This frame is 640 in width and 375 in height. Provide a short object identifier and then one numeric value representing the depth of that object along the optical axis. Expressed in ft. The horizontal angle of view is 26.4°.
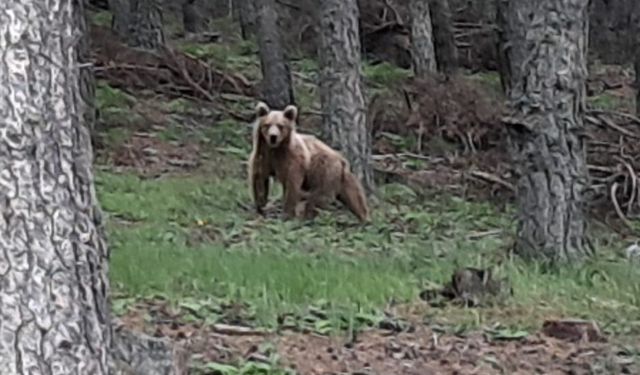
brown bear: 47.88
